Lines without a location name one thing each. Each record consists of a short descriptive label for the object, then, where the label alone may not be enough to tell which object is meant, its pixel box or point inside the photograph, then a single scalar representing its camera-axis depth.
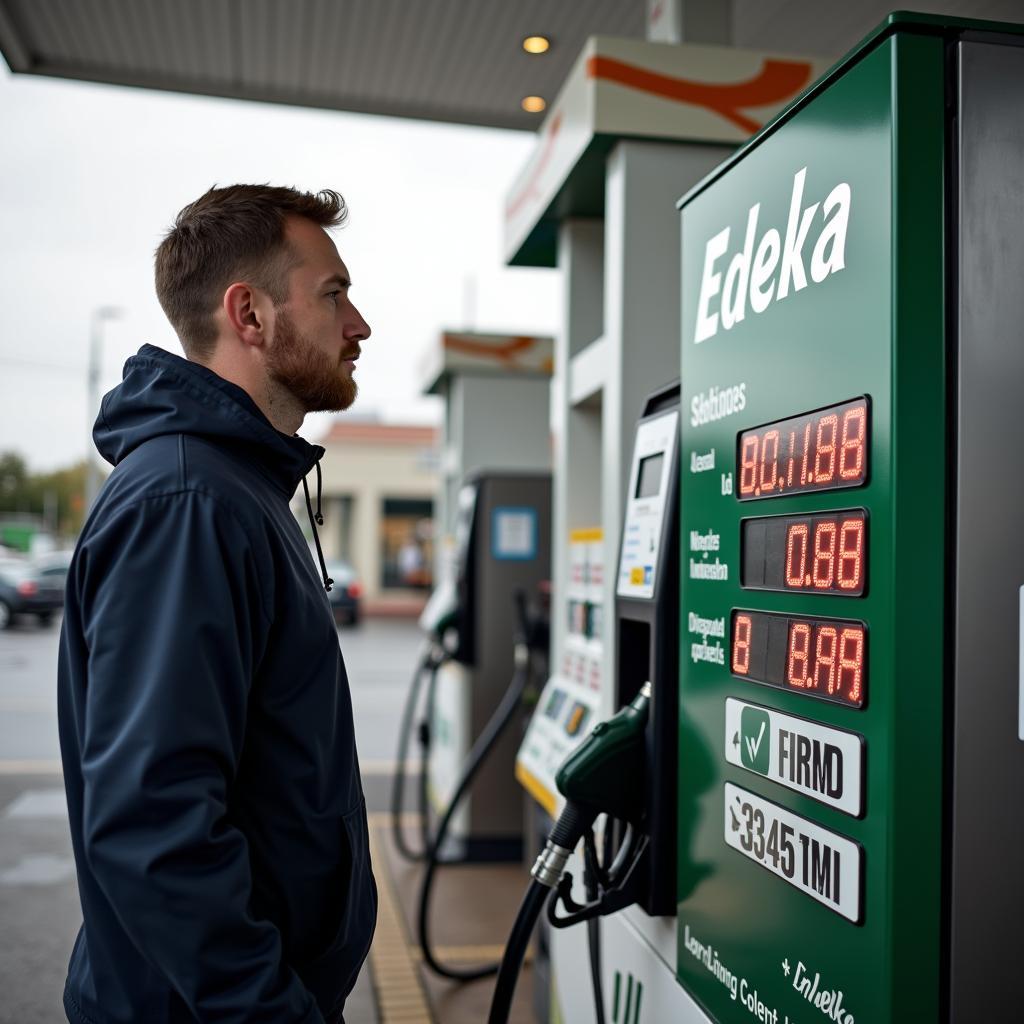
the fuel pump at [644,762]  2.37
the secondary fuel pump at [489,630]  5.72
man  1.35
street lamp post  23.27
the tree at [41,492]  62.91
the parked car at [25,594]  18.30
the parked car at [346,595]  20.53
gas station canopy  4.44
